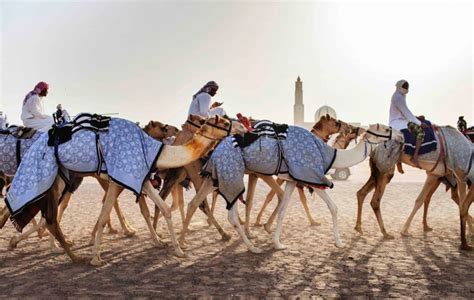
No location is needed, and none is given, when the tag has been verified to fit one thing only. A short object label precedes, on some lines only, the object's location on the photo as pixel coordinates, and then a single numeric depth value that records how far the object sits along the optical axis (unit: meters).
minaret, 103.49
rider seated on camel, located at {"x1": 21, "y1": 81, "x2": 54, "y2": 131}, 10.19
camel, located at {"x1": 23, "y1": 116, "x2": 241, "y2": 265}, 7.55
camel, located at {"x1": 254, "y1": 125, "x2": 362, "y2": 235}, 10.15
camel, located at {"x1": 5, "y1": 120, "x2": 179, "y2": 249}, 9.91
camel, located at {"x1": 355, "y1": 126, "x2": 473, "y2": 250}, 9.75
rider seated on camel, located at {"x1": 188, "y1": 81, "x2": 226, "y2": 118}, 10.20
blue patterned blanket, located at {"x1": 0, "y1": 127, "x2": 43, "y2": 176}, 9.22
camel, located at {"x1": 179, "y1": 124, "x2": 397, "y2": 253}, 8.50
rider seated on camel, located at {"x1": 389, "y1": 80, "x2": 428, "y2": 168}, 10.38
